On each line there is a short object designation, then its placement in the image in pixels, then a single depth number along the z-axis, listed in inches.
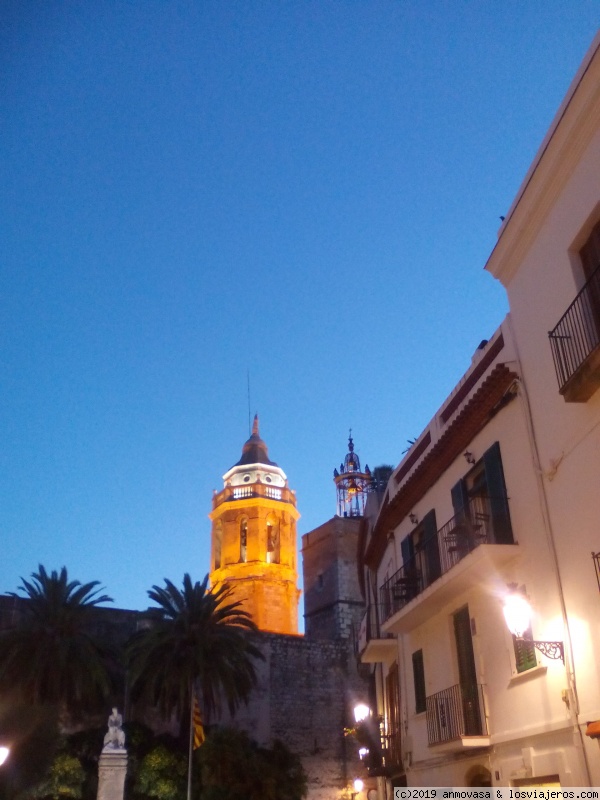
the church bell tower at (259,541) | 2007.9
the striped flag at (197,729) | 1156.3
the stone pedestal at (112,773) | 897.5
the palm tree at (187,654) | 1160.2
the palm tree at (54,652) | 1103.0
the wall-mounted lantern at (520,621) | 398.9
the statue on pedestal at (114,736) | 893.8
